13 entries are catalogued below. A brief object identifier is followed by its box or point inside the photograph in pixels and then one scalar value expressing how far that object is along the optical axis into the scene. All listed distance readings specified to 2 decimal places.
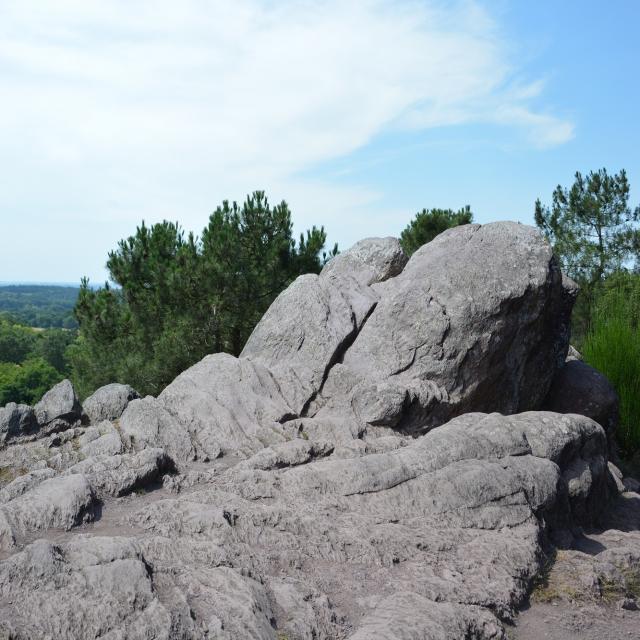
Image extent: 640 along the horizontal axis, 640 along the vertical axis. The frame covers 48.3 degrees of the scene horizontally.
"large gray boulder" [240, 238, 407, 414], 10.20
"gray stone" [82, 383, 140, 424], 9.73
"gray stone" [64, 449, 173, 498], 7.16
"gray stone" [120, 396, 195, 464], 8.43
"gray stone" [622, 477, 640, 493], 10.87
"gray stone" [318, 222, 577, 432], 10.08
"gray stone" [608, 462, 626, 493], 9.66
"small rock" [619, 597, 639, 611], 5.93
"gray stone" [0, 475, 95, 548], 6.10
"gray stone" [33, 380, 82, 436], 9.53
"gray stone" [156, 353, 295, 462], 8.66
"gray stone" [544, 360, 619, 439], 13.02
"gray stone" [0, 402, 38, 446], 9.21
